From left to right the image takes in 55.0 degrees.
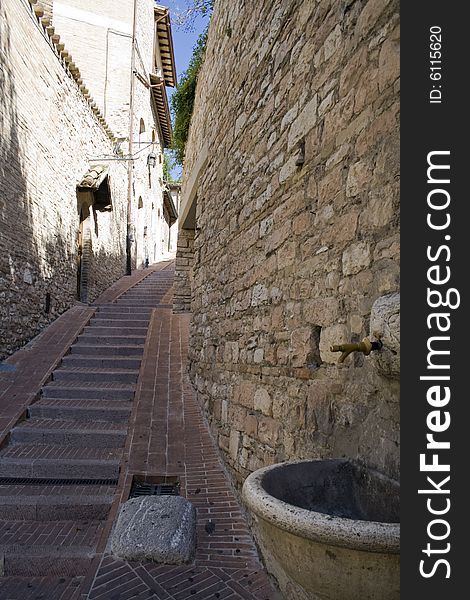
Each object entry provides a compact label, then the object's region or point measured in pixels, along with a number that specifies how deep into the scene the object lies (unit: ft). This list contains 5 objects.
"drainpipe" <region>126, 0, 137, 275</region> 54.24
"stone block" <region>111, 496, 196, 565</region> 9.46
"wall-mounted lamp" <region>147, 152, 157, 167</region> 46.80
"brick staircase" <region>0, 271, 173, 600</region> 9.55
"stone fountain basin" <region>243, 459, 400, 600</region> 3.98
